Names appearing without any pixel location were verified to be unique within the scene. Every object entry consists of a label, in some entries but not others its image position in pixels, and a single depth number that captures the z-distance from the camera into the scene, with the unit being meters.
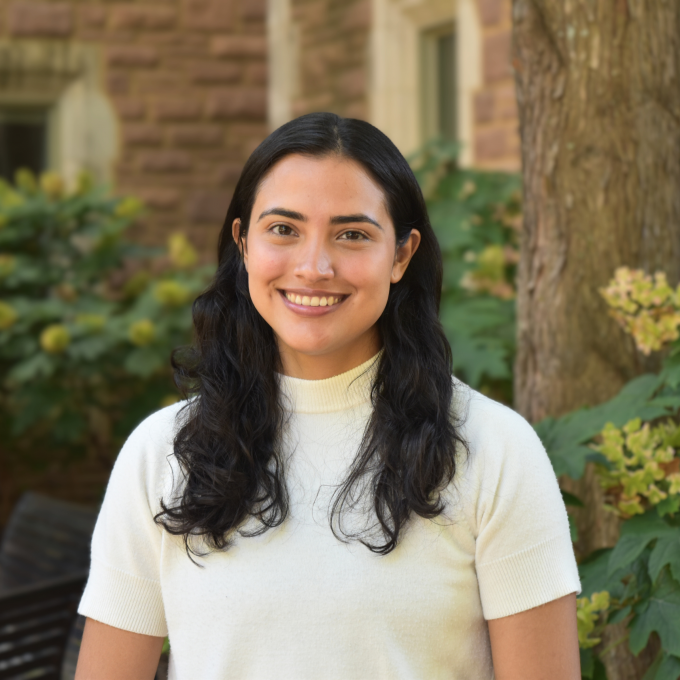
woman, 1.50
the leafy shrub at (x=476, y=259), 2.90
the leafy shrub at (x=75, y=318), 4.57
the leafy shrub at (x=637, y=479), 1.68
